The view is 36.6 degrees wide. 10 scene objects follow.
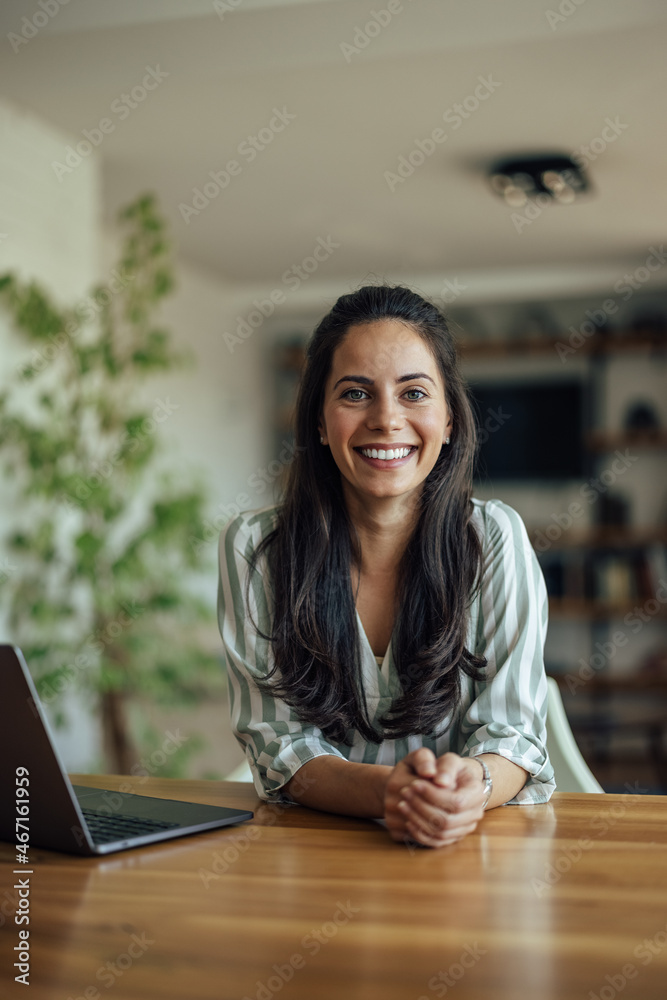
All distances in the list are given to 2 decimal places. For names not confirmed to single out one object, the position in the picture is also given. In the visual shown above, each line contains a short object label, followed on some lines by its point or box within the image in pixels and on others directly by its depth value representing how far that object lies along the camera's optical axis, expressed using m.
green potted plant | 3.44
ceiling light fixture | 4.25
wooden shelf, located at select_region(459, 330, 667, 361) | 6.17
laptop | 0.97
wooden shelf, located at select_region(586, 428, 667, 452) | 6.17
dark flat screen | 6.40
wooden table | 0.73
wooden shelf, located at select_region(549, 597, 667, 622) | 6.21
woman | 1.38
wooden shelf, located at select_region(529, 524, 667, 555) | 6.16
